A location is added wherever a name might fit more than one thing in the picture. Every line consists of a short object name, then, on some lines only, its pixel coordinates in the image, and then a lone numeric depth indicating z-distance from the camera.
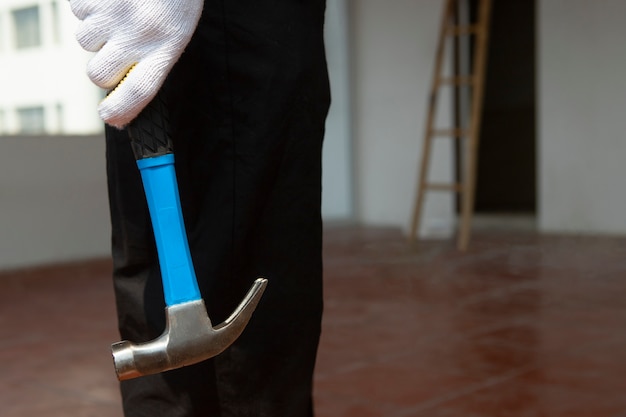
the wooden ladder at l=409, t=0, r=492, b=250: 4.66
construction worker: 0.79
